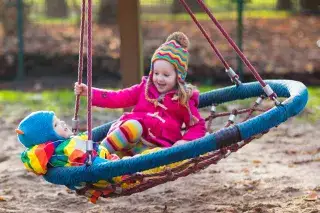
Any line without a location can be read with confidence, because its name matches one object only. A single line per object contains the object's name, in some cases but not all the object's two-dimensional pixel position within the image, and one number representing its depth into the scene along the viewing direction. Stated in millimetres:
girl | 6277
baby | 5520
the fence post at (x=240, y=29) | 14526
